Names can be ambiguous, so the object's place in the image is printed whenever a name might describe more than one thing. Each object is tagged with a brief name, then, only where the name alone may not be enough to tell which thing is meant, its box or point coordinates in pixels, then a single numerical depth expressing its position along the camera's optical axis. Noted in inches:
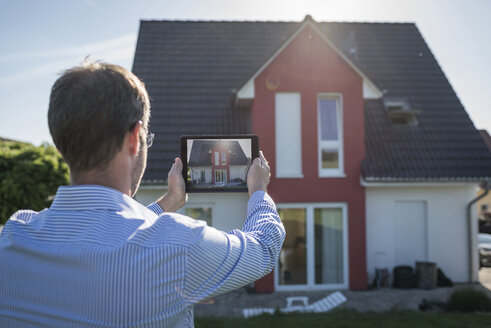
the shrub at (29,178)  636.1
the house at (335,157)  414.6
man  46.1
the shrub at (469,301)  331.0
